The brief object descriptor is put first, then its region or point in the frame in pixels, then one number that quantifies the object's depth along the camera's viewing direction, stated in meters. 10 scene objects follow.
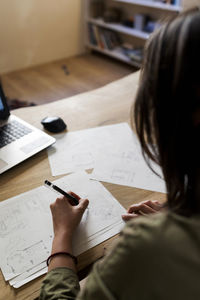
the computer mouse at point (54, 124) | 1.14
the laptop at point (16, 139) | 0.99
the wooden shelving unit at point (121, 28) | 3.24
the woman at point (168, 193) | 0.42
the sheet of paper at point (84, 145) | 0.99
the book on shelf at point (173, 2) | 2.95
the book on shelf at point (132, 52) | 3.47
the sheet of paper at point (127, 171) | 0.93
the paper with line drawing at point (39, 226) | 0.69
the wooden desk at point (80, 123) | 0.71
